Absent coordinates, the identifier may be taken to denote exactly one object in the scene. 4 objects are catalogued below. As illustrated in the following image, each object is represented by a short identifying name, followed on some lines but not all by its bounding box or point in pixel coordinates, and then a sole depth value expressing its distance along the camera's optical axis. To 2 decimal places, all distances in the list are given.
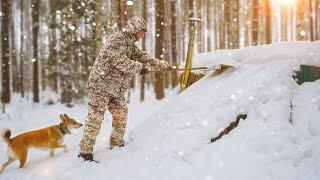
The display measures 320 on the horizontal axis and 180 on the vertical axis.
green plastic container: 5.90
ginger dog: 6.95
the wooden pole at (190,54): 7.63
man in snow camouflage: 6.42
